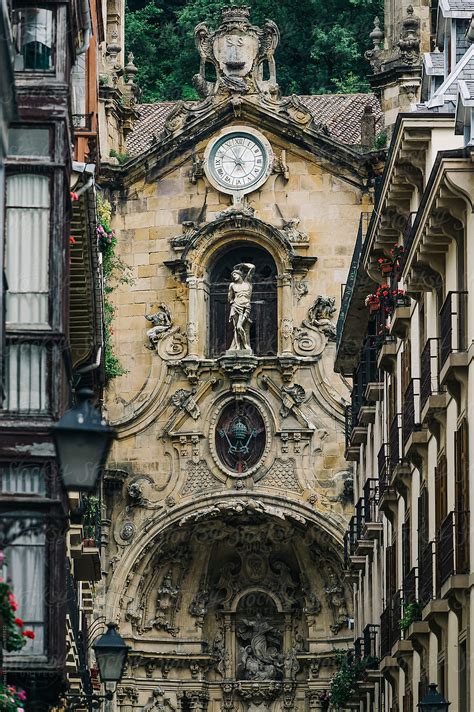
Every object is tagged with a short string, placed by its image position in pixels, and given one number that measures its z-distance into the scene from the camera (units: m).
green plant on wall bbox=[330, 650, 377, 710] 44.69
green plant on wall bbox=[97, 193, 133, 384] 46.44
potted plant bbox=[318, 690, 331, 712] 59.75
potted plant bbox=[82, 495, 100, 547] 45.48
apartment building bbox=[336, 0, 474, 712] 30.28
